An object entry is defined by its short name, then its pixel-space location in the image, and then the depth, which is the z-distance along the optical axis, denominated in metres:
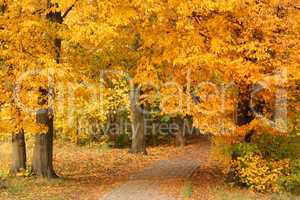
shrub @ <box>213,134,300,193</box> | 16.80
